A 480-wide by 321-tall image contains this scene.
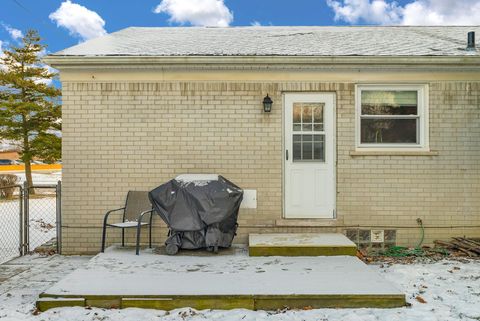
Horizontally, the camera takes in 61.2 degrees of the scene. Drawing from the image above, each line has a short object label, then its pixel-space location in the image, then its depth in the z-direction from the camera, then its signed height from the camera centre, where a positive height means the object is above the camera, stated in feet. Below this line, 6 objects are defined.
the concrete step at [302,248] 18.71 -3.99
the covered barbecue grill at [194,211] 18.71 -2.28
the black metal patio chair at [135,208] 21.03 -2.44
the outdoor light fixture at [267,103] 21.65 +3.12
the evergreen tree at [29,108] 61.57 +8.09
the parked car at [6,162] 182.23 -0.30
